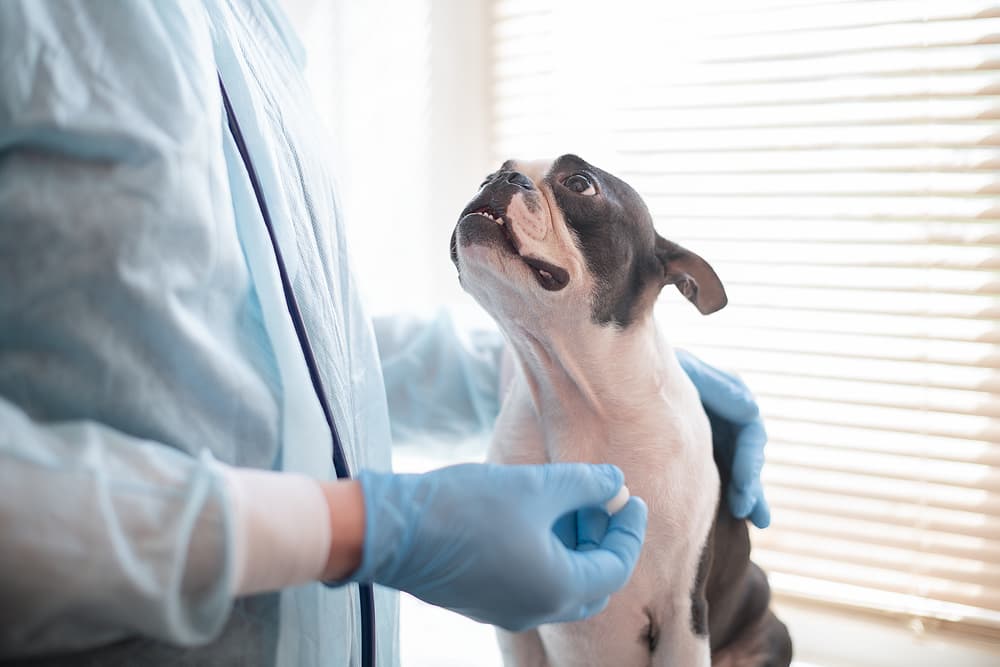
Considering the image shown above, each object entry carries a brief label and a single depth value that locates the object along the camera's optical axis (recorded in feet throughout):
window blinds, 4.22
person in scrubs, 1.71
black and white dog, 2.69
